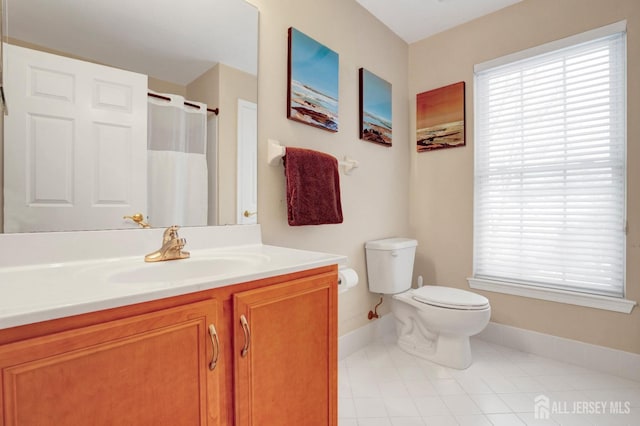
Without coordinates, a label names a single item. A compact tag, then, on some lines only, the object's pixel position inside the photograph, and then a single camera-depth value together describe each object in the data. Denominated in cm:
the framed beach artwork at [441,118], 234
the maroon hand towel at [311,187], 154
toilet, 180
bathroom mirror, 98
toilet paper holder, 135
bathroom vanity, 57
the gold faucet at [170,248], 109
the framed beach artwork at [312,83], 167
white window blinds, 181
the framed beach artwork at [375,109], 213
